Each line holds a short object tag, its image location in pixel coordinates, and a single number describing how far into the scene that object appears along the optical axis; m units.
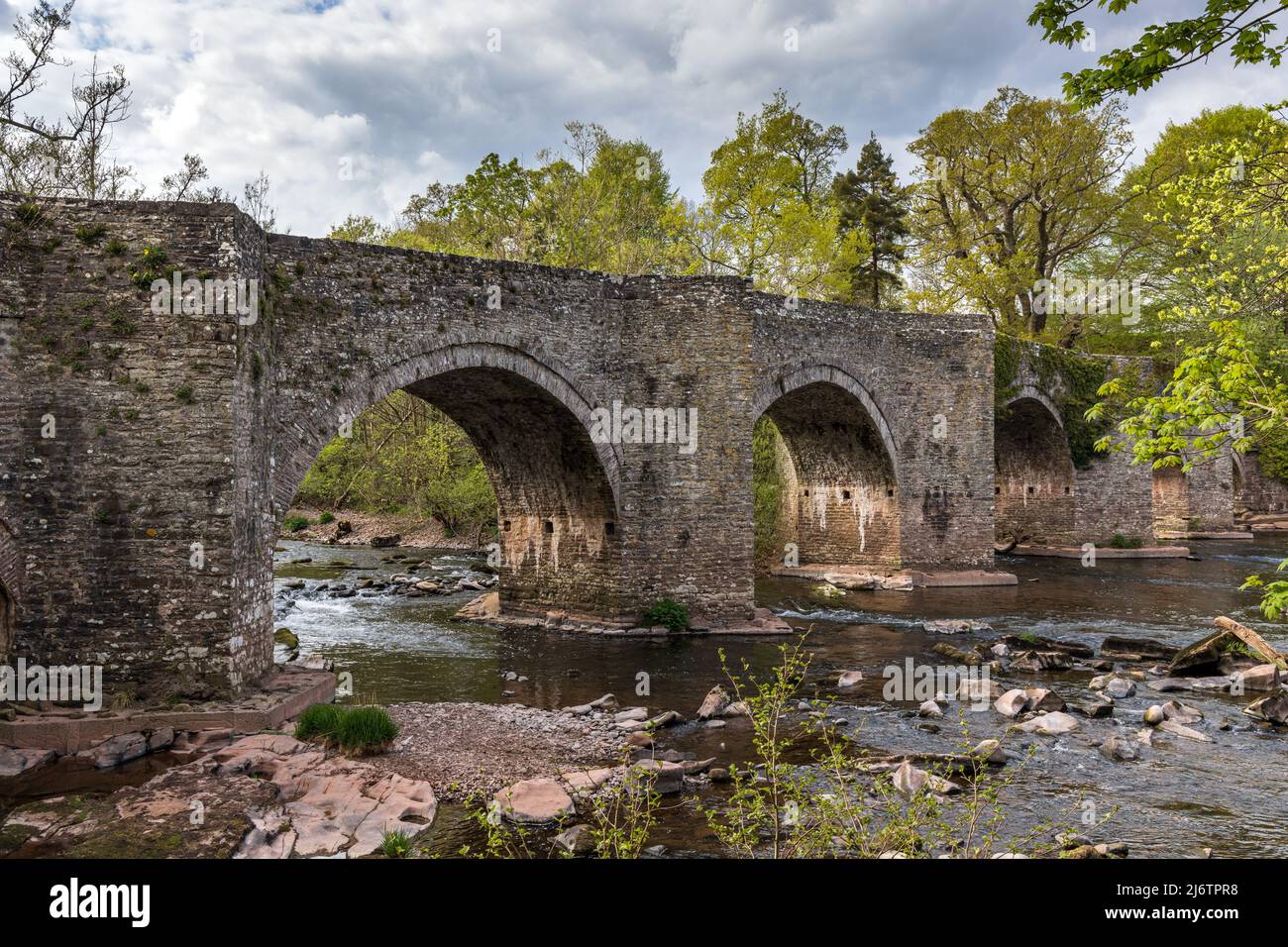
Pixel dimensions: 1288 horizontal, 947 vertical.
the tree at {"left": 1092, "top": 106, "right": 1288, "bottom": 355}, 27.88
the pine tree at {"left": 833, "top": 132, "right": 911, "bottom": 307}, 31.20
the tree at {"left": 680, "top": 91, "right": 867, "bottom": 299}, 25.22
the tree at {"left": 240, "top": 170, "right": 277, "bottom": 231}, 17.19
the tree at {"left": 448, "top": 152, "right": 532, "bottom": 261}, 27.34
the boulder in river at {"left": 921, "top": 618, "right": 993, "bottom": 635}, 14.18
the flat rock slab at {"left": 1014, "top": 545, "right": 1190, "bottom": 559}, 24.61
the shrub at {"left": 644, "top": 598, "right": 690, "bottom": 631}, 13.35
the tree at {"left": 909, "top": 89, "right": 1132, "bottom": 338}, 26.30
